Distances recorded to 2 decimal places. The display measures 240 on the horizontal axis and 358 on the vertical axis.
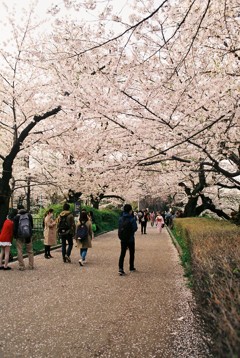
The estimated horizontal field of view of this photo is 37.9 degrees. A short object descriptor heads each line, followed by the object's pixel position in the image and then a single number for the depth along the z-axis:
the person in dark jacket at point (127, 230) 8.61
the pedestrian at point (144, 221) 25.44
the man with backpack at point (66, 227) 10.56
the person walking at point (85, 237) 9.91
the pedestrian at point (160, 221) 27.13
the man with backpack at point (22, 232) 8.92
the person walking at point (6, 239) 8.90
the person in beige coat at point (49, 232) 11.13
